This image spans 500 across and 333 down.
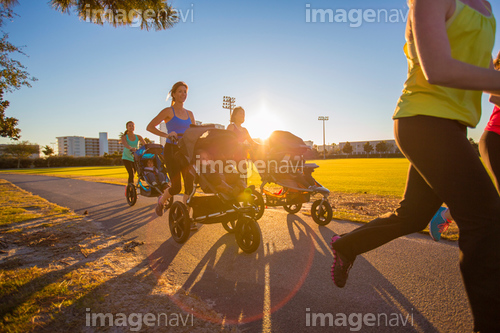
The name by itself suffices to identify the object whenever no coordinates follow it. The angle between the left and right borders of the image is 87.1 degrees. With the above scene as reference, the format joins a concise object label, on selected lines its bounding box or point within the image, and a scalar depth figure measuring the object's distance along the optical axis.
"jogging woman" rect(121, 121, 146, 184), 8.30
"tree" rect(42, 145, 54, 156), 114.69
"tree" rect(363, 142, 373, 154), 125.54
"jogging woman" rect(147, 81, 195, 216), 4.44
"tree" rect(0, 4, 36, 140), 5.89
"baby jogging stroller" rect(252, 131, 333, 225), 5.24
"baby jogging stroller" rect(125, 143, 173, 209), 6.84
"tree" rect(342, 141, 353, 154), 122.25
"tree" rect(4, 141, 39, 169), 93.06
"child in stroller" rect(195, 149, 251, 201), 3.73
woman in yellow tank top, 1.25
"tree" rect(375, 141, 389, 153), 122.59
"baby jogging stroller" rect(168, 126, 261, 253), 3.53
